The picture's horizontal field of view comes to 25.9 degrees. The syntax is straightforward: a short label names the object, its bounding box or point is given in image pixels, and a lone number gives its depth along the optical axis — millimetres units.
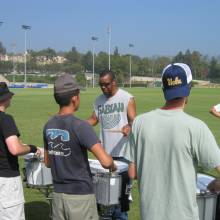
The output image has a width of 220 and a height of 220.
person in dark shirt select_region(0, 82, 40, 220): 4500
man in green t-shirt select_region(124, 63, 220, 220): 3135
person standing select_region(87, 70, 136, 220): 6348
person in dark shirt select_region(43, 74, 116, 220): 3943
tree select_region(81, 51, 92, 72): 174375
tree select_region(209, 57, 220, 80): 150875
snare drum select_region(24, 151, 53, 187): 5164
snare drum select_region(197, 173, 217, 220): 3566
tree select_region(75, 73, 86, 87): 114775
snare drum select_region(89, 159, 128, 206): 4570
